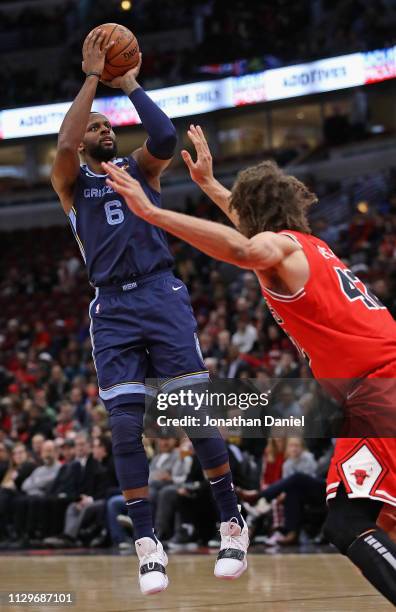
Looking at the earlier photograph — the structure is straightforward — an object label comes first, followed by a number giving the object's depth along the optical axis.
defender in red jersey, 6.78
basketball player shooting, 8.91
